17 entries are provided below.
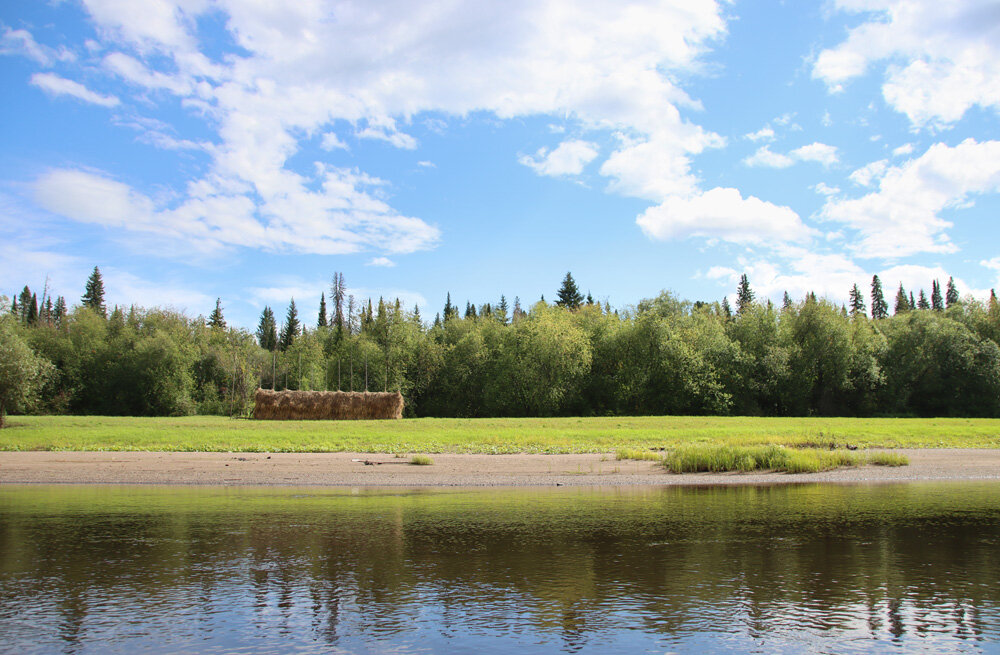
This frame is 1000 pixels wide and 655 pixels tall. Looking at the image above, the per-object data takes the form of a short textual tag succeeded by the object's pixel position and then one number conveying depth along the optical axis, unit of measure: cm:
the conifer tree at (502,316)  9362
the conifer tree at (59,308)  14729
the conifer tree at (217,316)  14250
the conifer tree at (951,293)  16038
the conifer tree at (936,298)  15800
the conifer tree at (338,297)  13331
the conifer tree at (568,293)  11619
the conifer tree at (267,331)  15912
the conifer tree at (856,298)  15738
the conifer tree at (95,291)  13000
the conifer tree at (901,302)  15800
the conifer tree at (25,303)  13411
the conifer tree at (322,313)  15600
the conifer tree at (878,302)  15688
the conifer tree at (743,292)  14038
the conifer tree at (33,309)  12059
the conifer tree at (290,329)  14888
